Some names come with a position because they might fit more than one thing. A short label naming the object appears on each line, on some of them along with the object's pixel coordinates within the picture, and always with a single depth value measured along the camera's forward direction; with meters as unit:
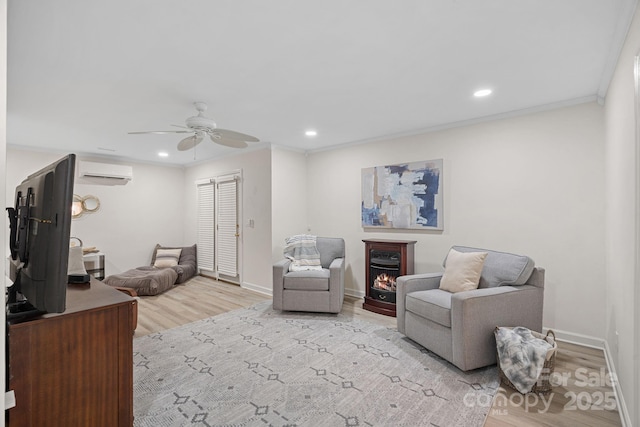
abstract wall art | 3.89
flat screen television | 1.11
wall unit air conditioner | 5.03
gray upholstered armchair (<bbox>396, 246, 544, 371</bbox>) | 2.40
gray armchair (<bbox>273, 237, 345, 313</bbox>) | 3.78
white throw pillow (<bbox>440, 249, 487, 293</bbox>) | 2.85
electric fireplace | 3.85
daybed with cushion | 4.76
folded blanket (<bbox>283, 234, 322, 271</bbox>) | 4.20
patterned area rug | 1.96
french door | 5.47
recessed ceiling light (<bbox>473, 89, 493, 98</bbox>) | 2.77
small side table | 5.09
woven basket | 2.15
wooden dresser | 1.24
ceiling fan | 2.84
